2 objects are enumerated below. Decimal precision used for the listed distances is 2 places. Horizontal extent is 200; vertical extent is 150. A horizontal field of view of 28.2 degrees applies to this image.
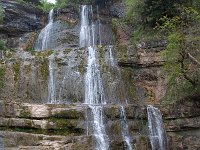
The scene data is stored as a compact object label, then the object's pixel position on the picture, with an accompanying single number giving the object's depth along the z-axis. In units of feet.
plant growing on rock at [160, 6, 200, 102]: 56.59
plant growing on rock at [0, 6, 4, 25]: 81.26
